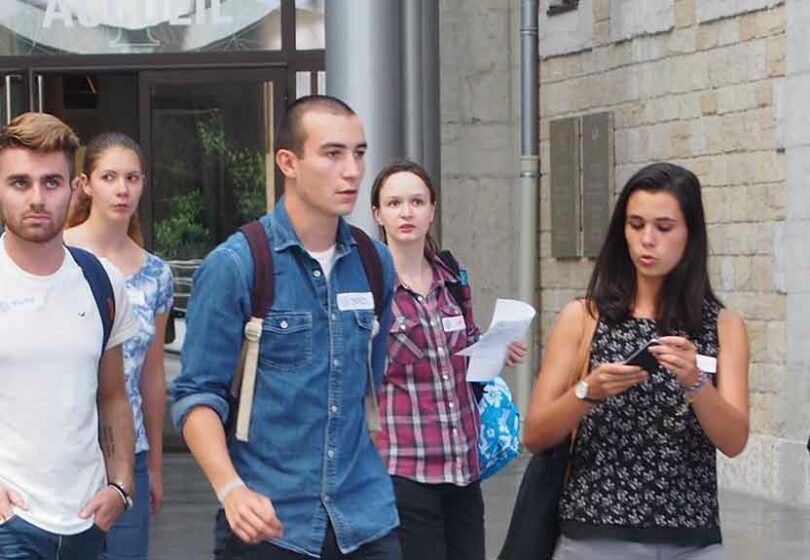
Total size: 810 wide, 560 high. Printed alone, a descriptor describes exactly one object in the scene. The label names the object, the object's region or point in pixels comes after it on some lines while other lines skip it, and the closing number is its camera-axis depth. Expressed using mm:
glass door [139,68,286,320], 20043
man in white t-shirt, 6242
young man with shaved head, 6110
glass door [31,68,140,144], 20621
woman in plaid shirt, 8303
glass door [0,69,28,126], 20092
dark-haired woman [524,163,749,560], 6404
